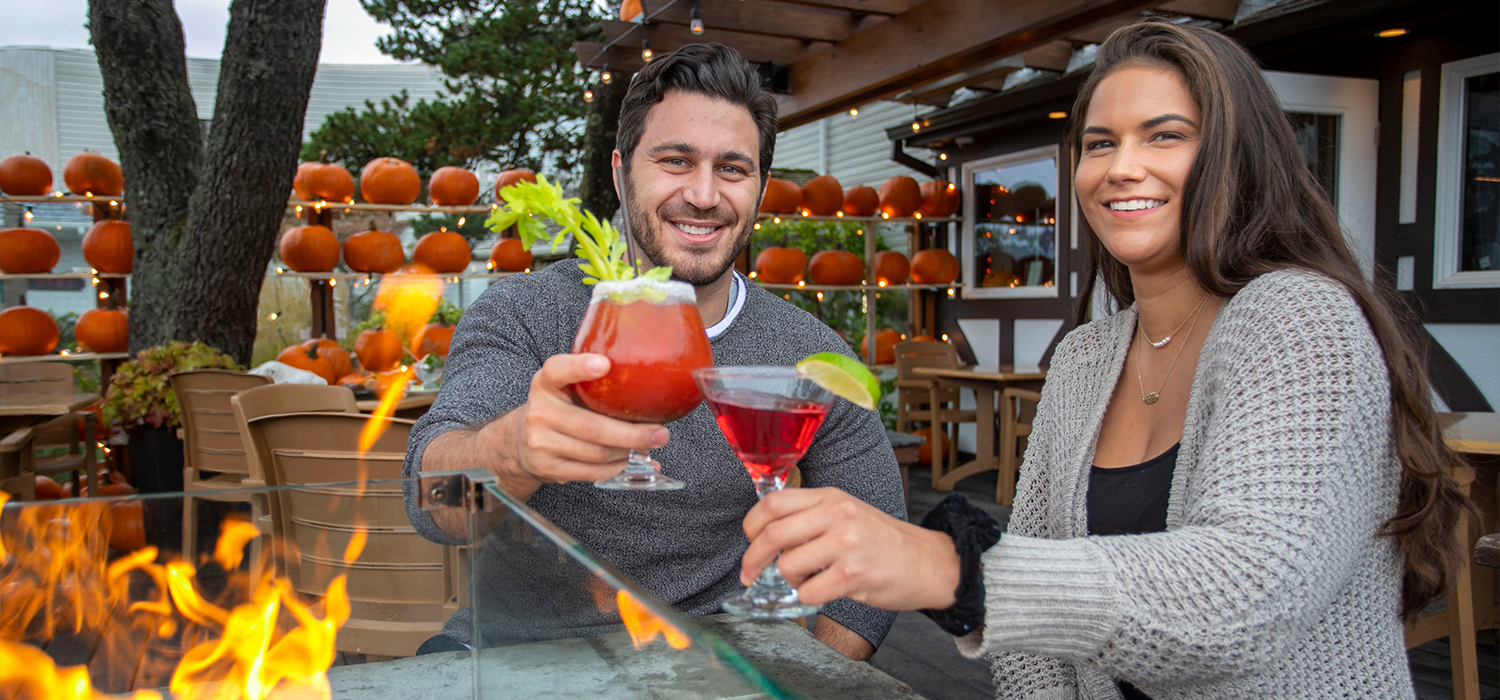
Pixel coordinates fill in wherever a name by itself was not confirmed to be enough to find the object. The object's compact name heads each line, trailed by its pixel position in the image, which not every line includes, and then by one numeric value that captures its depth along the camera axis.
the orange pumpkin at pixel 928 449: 7.57
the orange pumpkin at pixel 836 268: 7.44
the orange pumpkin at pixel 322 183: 5.64
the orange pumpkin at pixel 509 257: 6.33
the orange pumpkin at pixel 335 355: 5.54
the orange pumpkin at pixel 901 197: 7.59
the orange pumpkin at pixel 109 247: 5.41
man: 1.54
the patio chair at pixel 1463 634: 2.47
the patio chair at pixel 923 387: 6.89
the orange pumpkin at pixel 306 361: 5.23
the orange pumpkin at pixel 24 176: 5.41
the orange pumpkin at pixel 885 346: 7.99
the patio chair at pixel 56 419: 4.55
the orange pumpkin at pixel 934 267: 7.68
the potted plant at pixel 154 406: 4.27
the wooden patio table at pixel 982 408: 6.25
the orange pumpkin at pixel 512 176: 6.39
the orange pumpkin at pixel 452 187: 6.11
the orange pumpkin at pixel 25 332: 5.42
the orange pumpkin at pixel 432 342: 5.78
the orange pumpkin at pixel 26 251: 5.45
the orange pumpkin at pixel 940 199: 7.70
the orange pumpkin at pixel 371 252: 5.82
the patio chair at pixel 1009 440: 5.89
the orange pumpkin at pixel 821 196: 7.35
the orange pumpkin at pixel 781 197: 7.17
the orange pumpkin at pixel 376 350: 6.01
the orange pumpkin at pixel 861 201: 7.61
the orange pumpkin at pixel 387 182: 5.86
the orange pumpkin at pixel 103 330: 5.40
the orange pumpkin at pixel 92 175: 5.32
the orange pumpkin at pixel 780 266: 7.39
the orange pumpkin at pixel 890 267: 7.70
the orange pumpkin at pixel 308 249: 5.57
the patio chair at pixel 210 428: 3.80
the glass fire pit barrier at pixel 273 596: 0.88
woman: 0.83
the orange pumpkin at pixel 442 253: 6.16
